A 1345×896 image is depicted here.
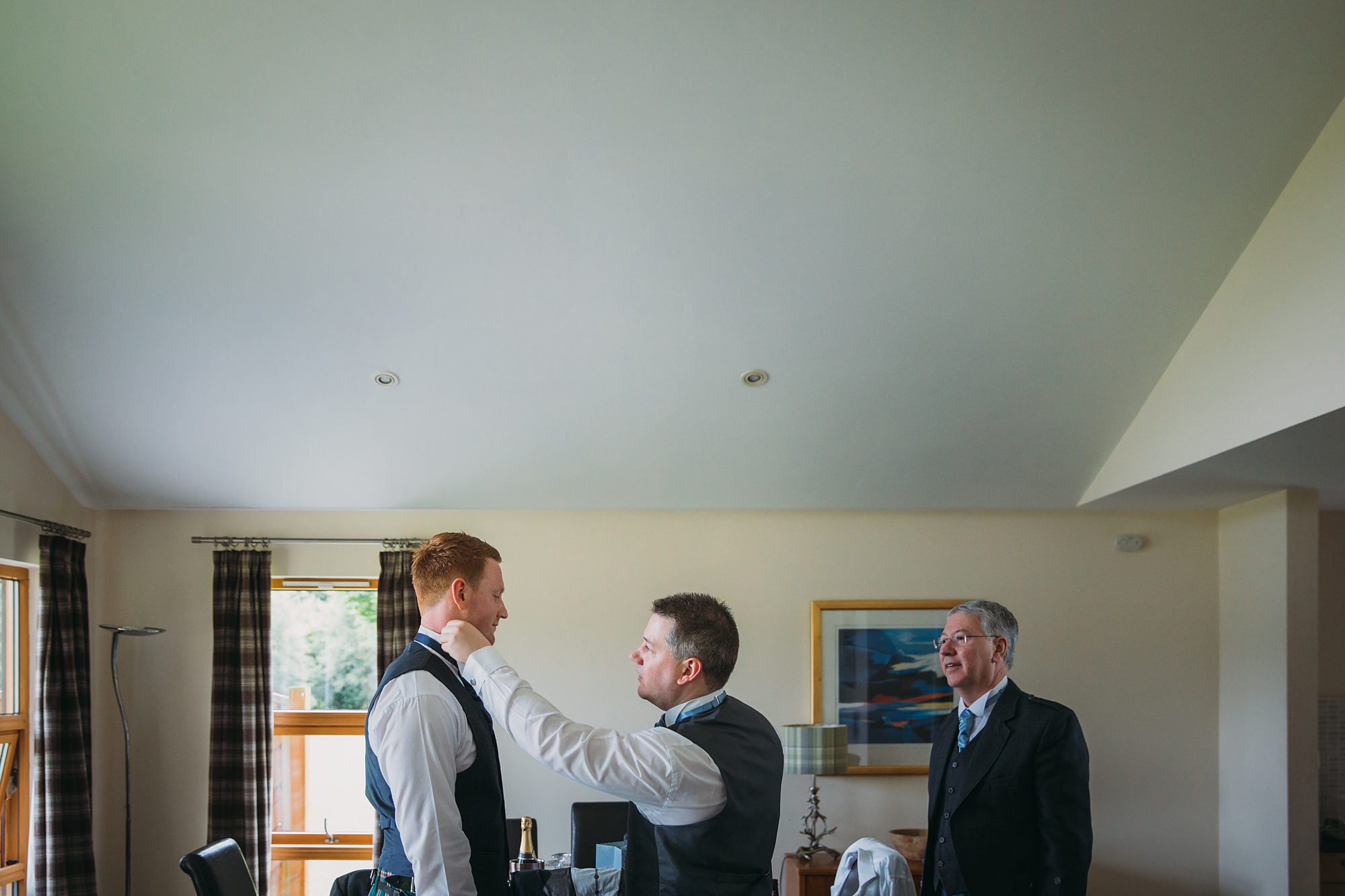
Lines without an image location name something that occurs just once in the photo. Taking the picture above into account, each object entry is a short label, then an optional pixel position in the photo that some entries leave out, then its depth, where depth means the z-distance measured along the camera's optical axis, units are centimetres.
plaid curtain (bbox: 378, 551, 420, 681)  569
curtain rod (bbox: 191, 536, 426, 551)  583
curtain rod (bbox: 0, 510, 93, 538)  493
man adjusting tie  211
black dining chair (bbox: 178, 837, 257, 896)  329
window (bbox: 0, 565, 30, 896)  496
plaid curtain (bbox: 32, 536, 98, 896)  490
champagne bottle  359
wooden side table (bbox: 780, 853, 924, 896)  526
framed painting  584
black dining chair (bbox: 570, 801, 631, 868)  492
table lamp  531
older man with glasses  315
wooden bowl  526
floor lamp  519
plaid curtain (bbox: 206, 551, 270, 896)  557
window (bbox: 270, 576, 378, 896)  582
